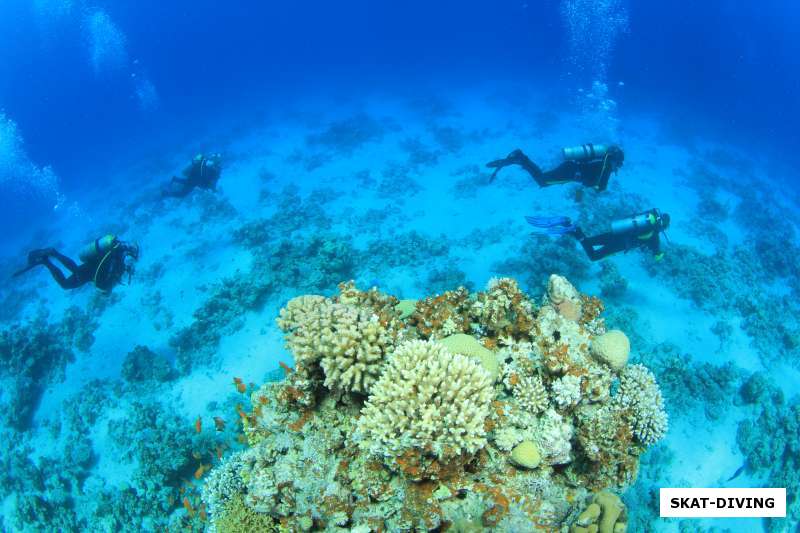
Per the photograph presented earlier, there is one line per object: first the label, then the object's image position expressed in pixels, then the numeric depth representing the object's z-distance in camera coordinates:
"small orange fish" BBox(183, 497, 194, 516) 9.04
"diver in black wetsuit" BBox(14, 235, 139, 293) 10.94
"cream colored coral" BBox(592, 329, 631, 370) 6.05
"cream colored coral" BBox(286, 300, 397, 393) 4.85
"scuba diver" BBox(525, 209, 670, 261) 10.97
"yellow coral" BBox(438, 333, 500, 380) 5.34
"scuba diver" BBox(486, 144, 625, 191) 11.60
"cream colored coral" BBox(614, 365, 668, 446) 5.88
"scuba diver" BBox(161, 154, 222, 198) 16.64
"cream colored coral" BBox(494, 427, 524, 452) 4.96
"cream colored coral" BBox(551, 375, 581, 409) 5.39
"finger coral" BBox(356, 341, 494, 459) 4.23
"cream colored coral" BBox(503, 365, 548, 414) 5.33
